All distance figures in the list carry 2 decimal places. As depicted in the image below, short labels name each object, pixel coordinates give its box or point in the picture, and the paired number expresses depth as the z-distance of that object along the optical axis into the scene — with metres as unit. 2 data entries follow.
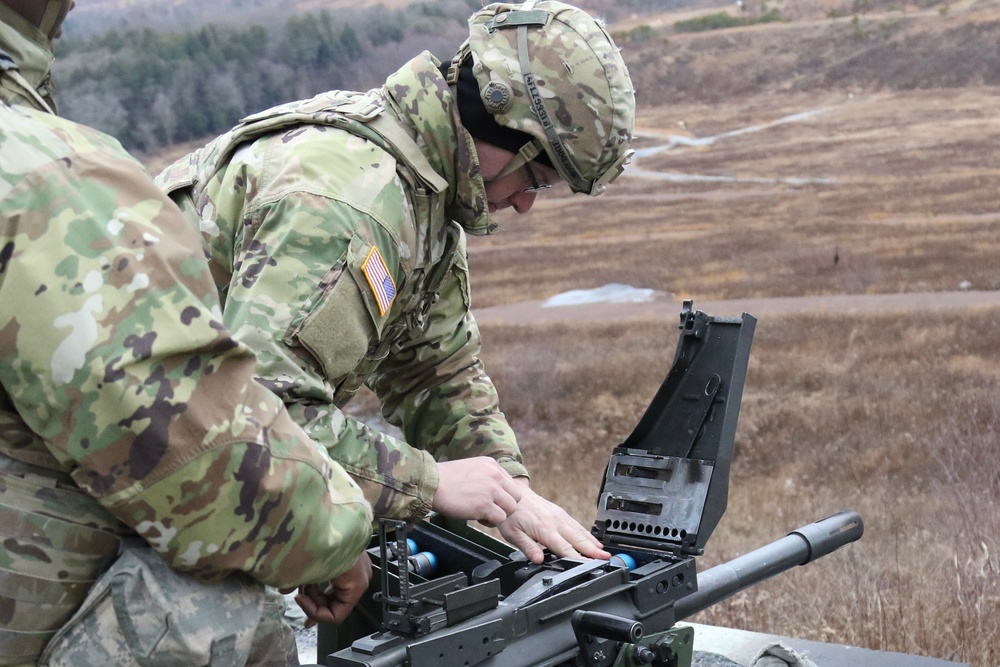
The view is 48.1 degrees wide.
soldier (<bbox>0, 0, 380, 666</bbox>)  1.50
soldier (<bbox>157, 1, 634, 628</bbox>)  2.45
